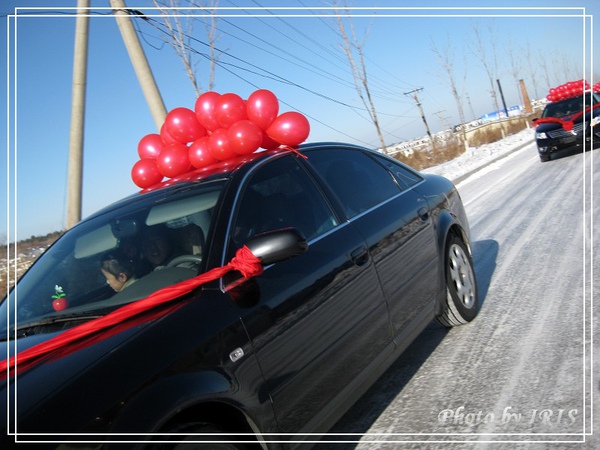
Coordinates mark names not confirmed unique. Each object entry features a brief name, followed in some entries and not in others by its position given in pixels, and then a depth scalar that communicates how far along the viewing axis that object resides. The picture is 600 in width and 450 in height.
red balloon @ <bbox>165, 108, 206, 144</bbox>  4.70
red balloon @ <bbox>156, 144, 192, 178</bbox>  4.27
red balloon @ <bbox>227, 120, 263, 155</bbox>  3.89
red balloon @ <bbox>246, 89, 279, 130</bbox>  4.34
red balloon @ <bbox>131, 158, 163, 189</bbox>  4.51
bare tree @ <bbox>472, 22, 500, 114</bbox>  47.96
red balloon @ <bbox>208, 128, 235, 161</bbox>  3.96
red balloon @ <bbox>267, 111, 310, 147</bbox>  4.05
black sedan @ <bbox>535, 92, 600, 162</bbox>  14.52
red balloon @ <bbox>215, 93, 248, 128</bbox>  4.42
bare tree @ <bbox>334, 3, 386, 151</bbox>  22.14
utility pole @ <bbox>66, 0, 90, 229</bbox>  9.53
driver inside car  2.75
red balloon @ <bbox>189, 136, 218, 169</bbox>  4.14
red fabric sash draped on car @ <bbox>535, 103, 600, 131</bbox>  14.59
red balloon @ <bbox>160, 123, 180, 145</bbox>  4.84
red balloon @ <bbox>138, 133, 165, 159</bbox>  5.11
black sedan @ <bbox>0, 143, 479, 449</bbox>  1.91
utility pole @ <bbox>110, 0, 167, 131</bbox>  10.08
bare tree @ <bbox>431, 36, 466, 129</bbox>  42.50
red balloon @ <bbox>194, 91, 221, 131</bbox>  4.65
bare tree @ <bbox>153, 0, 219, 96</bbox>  12.36
